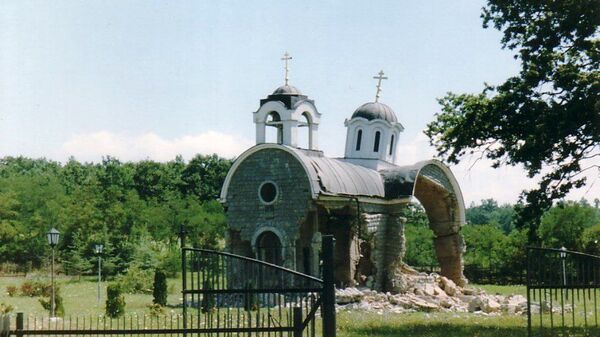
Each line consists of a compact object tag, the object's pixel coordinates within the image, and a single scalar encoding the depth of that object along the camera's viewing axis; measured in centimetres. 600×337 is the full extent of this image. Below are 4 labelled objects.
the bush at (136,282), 3912
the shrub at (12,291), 3610
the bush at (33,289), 3619
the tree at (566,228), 4850
